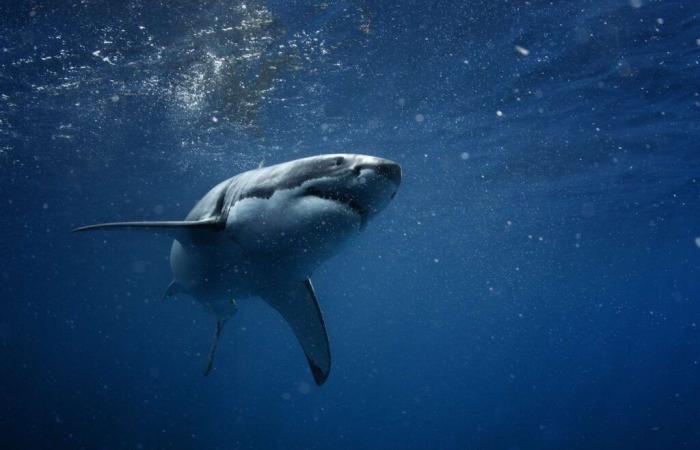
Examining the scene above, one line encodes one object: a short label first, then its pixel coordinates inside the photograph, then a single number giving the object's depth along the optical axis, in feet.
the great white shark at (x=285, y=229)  9.36
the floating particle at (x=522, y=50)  38.11
